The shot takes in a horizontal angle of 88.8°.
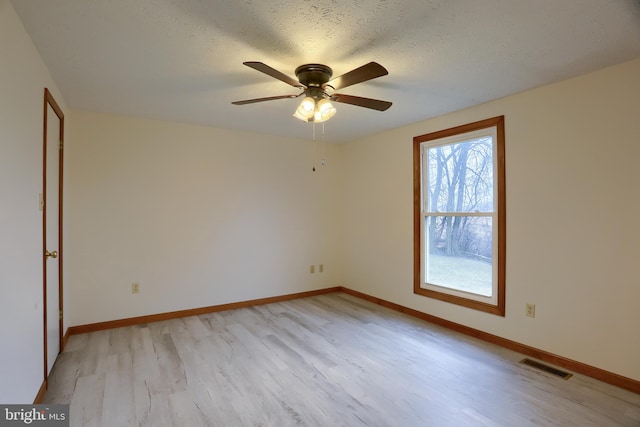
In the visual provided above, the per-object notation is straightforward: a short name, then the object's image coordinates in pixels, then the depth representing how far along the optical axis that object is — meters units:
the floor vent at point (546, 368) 2.57
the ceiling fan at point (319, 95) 2.26
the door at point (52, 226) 2.35
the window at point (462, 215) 3.19
